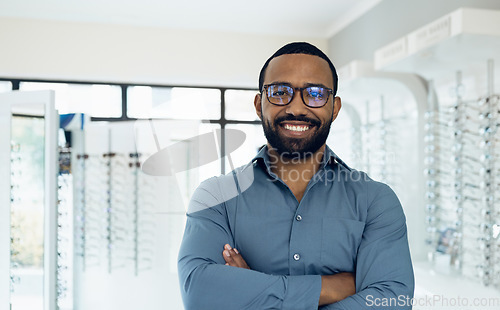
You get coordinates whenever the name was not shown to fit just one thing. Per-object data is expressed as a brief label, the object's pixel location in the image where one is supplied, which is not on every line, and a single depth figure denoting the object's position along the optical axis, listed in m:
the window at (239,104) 4.81
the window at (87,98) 4.45
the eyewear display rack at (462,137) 1.93
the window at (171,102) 4.53
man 0.88
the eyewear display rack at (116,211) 3.30
